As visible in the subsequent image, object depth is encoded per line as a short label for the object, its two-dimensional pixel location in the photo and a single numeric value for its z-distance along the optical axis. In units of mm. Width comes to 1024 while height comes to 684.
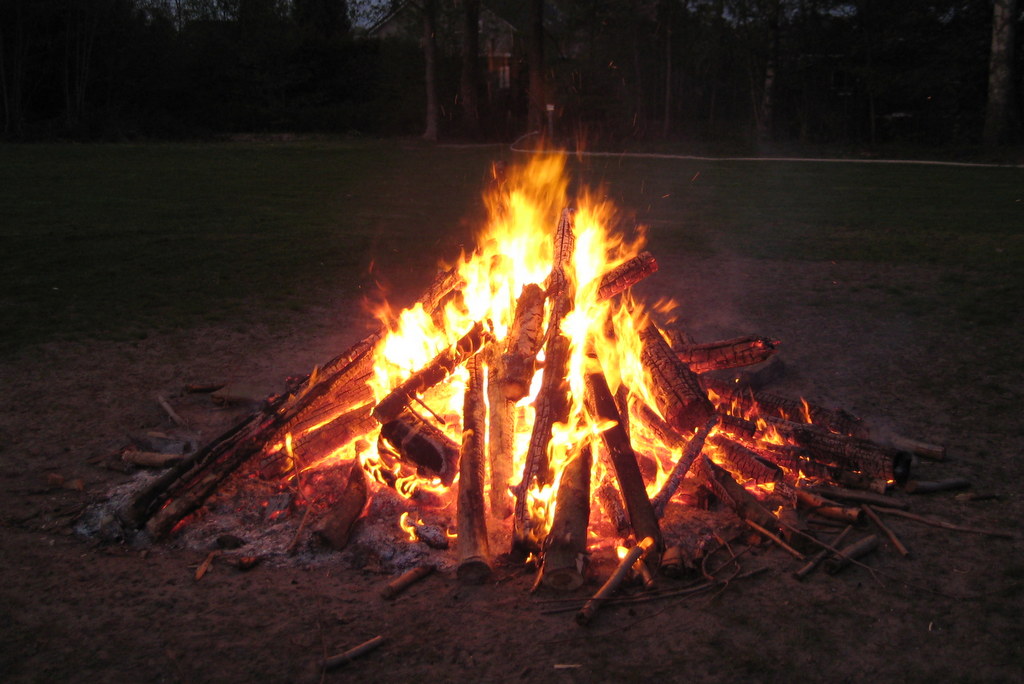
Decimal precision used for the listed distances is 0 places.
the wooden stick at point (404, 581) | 3254
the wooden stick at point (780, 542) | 3420
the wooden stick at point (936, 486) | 3967
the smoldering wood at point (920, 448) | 4320
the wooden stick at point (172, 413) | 4867
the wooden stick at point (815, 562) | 3289
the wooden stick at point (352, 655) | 2820
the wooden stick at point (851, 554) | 3322
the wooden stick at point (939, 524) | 3590
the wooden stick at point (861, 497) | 3820
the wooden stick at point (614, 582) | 3012
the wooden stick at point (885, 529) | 3457
